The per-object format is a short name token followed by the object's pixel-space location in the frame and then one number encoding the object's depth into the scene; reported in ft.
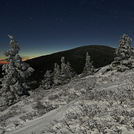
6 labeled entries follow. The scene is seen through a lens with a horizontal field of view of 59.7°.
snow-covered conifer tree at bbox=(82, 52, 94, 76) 140.46
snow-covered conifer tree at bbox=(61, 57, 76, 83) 127.54
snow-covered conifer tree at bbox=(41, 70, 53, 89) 132.15
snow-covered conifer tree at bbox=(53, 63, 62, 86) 118.62
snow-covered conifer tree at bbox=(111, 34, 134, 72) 68.39
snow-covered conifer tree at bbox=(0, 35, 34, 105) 54.90
